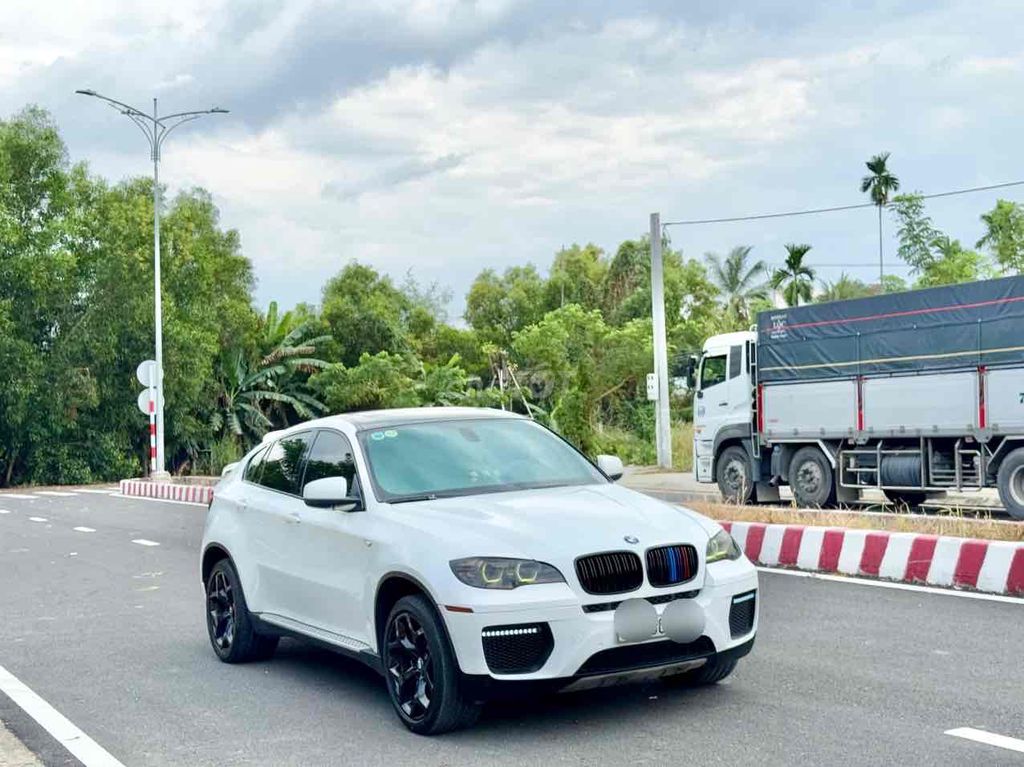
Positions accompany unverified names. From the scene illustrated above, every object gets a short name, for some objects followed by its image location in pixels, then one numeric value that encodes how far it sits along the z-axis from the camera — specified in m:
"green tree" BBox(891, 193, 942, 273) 60.91
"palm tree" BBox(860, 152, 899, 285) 70.50
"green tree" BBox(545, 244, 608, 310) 73.19
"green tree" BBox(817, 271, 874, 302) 67.50
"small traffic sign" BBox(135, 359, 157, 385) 36.03
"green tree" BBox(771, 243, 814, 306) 71.19
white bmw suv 6.00
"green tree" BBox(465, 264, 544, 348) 79.44
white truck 18.23
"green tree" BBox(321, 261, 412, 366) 59.59
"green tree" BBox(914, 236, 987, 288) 57.34
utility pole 33.31
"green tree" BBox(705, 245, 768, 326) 71.94
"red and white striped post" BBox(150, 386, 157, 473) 36.16
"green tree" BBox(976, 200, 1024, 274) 55.88
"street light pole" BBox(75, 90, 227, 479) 37.00
